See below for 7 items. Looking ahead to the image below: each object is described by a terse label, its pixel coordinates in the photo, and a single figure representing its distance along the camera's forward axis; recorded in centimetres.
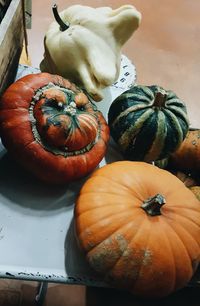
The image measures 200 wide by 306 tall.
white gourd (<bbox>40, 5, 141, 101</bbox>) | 95
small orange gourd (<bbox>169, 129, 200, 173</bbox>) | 107
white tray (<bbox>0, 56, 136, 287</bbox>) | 76
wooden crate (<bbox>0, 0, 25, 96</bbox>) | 87
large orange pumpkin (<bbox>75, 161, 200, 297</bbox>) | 72
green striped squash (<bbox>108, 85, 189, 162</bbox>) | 91
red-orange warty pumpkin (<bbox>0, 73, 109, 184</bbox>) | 81
